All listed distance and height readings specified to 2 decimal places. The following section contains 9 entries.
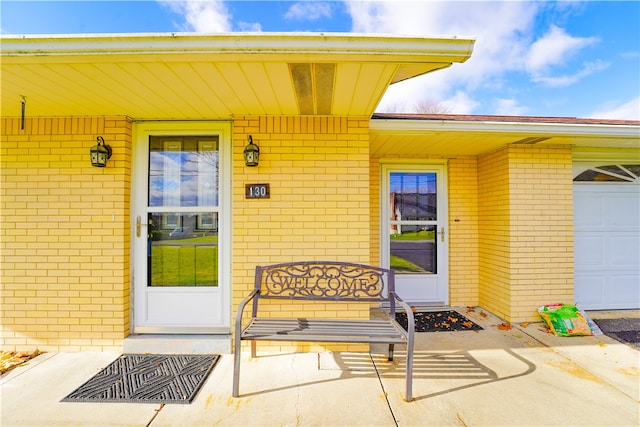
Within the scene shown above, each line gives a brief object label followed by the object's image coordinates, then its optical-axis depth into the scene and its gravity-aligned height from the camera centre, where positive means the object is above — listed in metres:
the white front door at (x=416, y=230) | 4.40 -0.18
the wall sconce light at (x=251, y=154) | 2.78 +0.64
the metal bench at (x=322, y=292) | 2.37 -0.71
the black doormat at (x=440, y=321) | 3.47 -1.33
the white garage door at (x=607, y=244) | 4.02 -0.36
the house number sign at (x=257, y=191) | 2.88 +0.28
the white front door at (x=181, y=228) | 3.01 -0.09
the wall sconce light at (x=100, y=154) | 2.78 +0.65
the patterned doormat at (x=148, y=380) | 2.15 -1.33
